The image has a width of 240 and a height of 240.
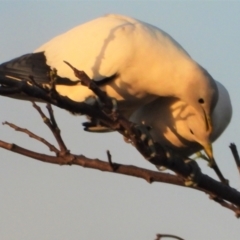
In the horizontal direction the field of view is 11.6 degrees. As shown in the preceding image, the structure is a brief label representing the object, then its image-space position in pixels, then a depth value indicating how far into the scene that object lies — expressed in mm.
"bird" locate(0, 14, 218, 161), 9281
